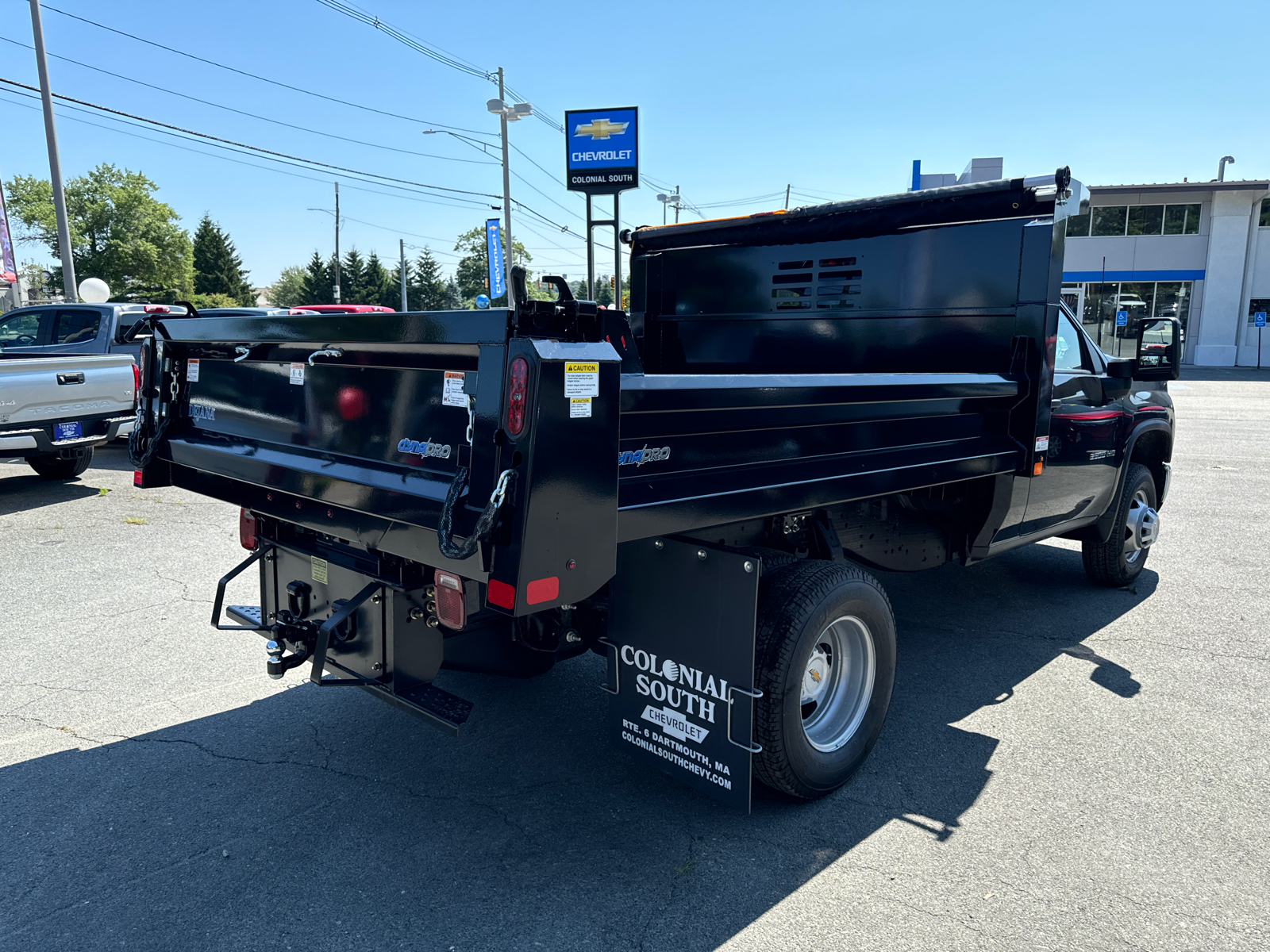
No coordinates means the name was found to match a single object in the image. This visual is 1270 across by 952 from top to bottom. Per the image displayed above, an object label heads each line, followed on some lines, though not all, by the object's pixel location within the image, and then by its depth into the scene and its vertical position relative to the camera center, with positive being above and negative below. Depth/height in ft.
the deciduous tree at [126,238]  214.48 +21.62
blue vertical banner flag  114.83 +9.66
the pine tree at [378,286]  260.62 +11.72
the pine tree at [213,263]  233.35 +16.51
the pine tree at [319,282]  248.73 +12.21
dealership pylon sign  81.76 +16.67
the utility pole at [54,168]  53.83 +9.81
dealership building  105.91 +7.97
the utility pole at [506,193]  104.71 +16.26
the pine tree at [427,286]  269.85 +12.32
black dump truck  7.67 -1.61
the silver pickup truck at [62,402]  25.90 -2.47
